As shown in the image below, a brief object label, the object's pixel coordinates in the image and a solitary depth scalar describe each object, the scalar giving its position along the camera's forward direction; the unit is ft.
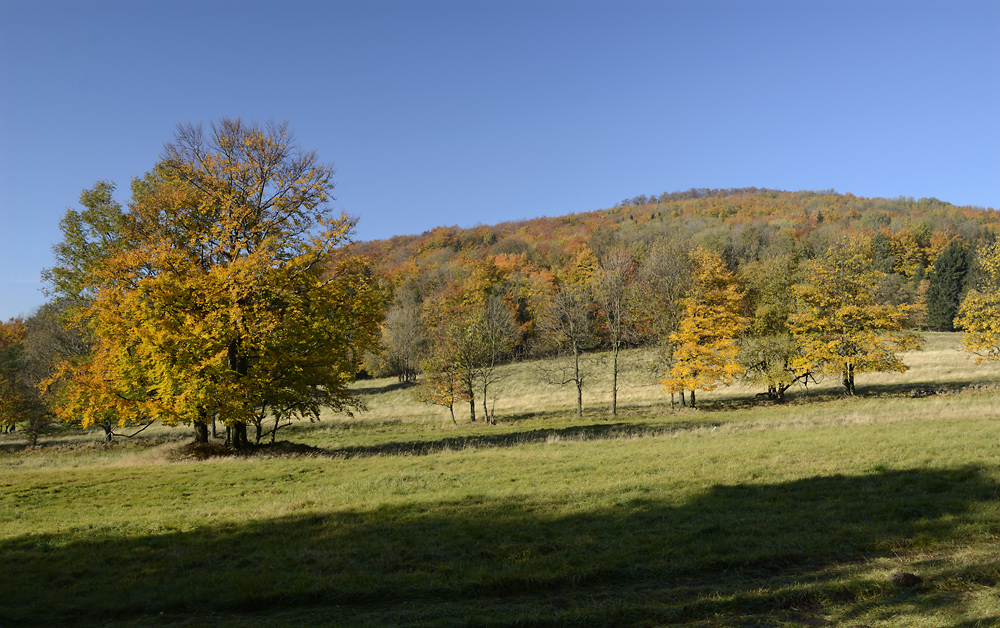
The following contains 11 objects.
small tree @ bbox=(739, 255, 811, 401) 121.70
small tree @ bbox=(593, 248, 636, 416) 132.87
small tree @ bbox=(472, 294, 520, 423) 134.72
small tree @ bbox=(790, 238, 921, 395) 118.11
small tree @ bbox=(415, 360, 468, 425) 129.39
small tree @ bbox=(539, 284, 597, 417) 136.26
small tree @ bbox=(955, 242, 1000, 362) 119.44
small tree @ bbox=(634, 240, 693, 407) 130.52
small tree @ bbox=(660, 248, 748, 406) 114.21
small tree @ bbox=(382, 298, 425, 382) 217.97
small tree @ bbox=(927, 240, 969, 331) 263.70
